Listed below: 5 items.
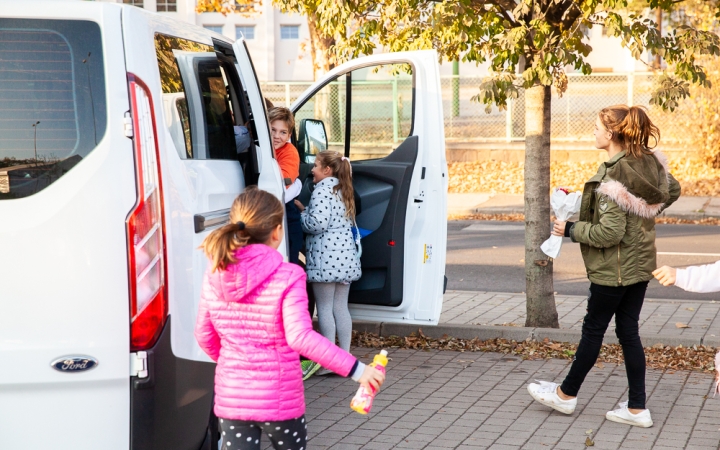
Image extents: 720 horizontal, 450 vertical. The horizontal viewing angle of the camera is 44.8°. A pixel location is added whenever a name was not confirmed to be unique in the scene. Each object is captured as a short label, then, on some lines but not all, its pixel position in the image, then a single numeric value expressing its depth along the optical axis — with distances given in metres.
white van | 3.03
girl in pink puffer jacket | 2.93
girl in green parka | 4.68
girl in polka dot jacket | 5.69
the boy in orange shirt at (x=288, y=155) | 5.75
